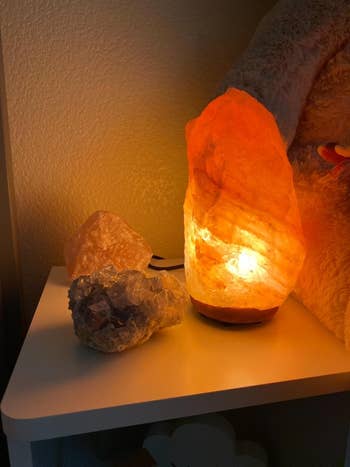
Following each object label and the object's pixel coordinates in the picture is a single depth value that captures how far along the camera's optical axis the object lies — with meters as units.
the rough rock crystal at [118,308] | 0.45
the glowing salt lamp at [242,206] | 0.45
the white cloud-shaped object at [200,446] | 0.57
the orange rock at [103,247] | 0.60
